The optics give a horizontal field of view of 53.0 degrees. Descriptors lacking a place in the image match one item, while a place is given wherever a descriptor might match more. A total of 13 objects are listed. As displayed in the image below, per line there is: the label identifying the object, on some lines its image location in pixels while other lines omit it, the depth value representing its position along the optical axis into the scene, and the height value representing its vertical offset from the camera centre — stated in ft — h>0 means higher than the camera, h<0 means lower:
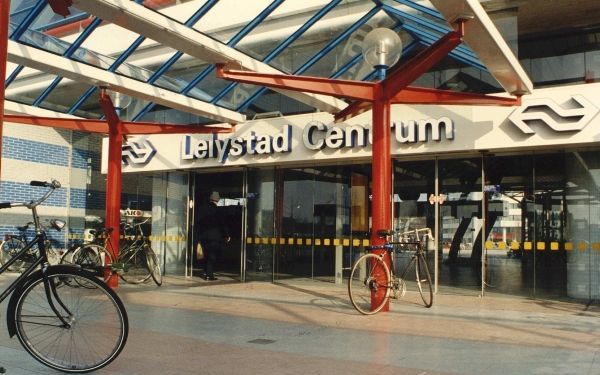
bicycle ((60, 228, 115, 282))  32.48 -1.76
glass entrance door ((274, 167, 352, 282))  41.11 +0.27
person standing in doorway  42.47 -0.68
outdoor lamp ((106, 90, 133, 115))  40.29 +8.52
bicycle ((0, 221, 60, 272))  15.40 -1.17
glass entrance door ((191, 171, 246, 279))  44.21 +1.10
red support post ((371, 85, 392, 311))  27.17 +2.59
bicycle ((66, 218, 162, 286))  32.96 -1.85
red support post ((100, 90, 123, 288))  36.68 +2.73
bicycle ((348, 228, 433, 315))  26.50 -2.42
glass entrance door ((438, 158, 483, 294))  35.81 +0.16
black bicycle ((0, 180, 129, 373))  14.46 -2.25
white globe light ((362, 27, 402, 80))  28.66 +8.52
